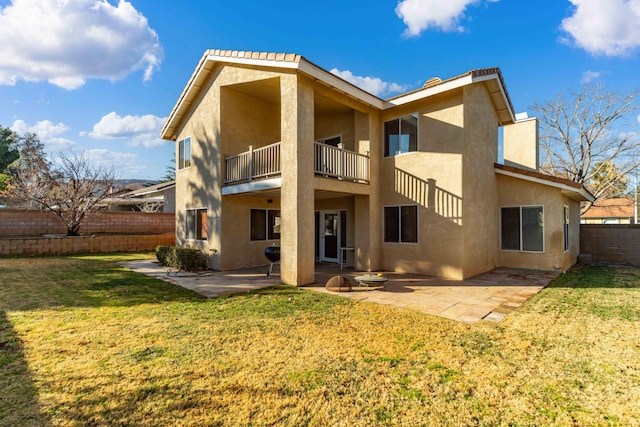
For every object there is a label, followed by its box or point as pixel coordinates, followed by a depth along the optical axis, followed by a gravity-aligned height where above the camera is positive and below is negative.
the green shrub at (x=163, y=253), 12.19 -1.12
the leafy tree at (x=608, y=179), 21.61 +3.20
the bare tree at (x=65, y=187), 15.86 +2.00
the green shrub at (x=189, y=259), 11.03 -1.24
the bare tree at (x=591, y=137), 20.56 +6.09
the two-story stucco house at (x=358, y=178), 9.02 +1.56
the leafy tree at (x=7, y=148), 29.09 +7.39
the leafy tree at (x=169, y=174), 42.00 +6.91
